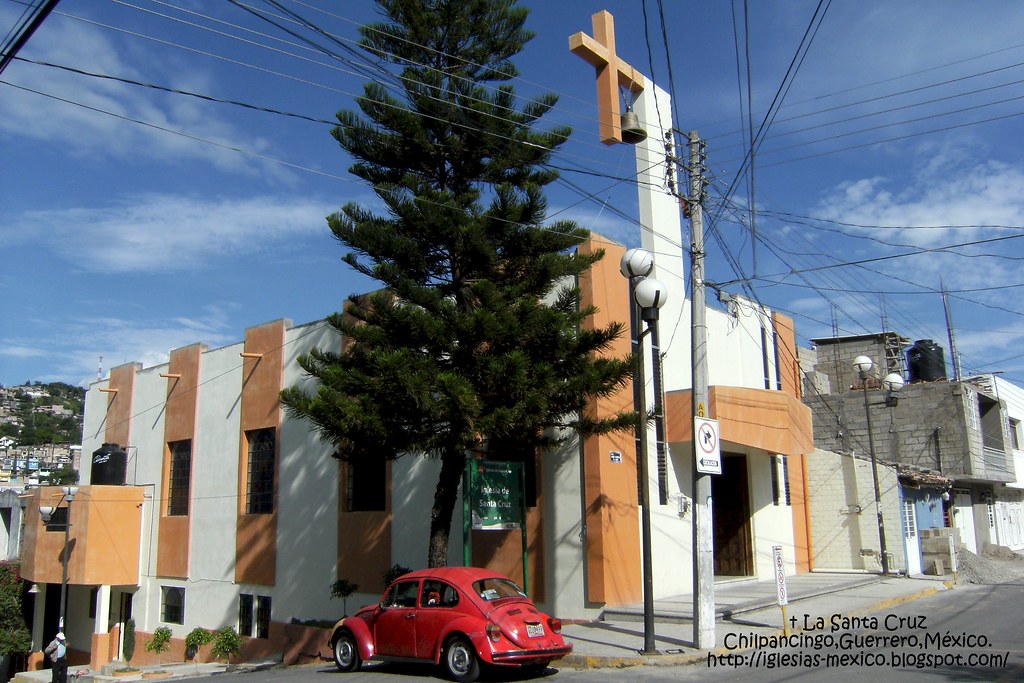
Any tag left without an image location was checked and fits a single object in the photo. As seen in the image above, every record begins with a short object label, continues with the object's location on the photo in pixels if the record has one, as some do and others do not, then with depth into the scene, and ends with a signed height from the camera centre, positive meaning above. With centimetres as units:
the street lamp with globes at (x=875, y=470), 2193 +60
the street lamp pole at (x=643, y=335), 1192 +236
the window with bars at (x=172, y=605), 2494 -279
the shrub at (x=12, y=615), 2941 -351
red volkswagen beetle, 1054 -159
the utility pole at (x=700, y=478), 1220 +29
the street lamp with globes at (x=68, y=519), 2262 -4
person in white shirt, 1914 -330
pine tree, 1397 +398
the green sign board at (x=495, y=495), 1481 +12
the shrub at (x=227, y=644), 2180 -344
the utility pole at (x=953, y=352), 3459 +567
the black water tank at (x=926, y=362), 3419 +521
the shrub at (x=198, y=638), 2259 -339
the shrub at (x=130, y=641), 2573 -392
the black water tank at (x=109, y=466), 2662 +132
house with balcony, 2747 +205
